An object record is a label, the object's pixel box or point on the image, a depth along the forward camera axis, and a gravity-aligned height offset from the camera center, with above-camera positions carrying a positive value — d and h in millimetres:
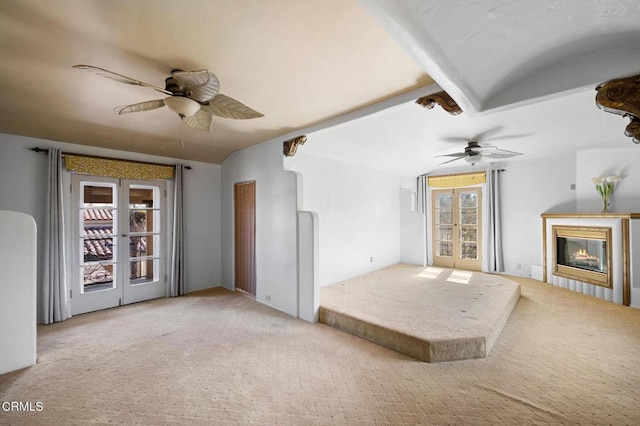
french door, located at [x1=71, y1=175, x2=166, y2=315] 4013 -396
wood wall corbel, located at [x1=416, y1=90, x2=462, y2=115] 2205 +989
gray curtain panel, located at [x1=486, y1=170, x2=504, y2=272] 5922 -170
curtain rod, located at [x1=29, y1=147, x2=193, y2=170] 3651 +969
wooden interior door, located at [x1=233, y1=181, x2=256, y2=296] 4691 -340
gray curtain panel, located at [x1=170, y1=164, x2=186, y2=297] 4797 -465
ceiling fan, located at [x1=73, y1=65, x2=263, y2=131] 1863 +972
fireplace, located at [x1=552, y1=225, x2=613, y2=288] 4395 -726
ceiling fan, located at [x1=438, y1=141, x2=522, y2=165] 4105 +990
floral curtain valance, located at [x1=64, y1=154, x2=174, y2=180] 3885 +822
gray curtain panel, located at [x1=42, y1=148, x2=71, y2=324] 3609 -460
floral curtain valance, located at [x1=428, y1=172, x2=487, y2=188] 6113 +851
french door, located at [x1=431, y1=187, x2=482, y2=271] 6367 -329
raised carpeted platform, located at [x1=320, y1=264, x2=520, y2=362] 2736 -1270
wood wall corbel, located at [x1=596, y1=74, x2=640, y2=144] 1312 +591
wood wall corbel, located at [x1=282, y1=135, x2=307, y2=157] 3721 +1060
